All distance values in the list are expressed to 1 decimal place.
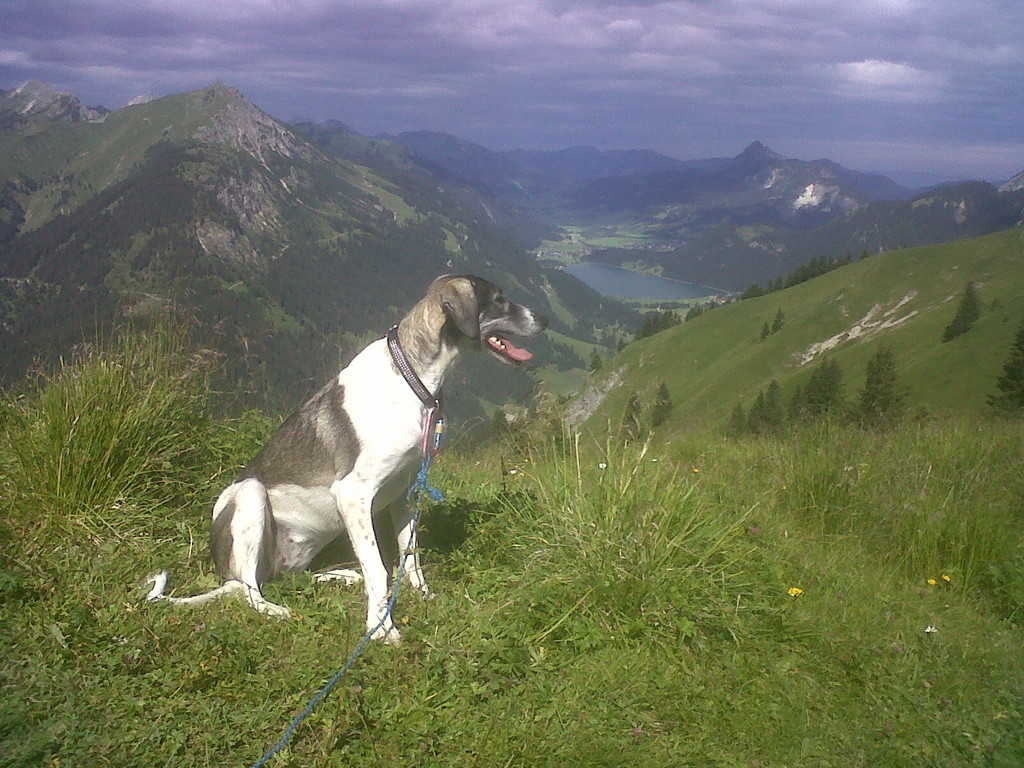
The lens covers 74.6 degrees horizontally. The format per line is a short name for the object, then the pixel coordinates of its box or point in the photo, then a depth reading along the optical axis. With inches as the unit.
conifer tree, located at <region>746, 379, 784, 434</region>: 2546.8
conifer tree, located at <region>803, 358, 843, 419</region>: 2659.9
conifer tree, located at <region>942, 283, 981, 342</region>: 3127.5
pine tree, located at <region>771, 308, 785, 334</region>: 4475.9
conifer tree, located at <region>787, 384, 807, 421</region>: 2578.7
